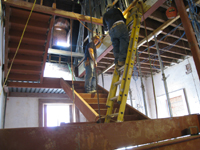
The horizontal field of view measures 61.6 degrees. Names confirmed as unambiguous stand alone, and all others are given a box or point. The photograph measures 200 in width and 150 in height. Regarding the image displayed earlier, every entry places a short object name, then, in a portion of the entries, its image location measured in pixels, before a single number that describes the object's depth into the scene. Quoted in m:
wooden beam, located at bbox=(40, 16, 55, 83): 5.43
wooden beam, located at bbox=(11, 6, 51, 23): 4.99
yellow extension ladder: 3.24
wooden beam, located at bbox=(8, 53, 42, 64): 5.94
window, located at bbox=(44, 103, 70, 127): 9.03
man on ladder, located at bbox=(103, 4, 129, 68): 3.78
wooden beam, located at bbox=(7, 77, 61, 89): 7.18
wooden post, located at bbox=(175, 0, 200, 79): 3.51
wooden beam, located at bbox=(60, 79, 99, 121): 4.21
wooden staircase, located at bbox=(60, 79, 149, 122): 4.26
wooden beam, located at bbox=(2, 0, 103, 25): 4.72
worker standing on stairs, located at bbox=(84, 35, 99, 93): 6.35
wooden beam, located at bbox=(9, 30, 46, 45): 5.41
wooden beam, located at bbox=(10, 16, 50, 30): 5.17
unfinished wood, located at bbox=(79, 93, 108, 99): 5.87
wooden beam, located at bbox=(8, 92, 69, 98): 8.63
